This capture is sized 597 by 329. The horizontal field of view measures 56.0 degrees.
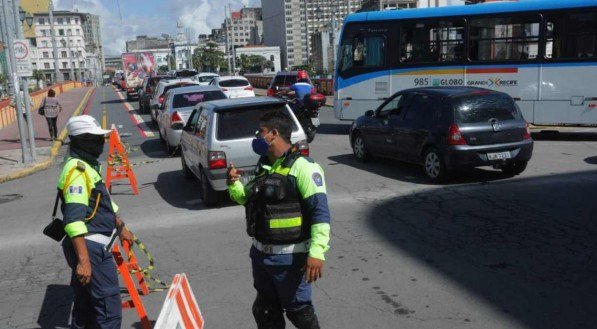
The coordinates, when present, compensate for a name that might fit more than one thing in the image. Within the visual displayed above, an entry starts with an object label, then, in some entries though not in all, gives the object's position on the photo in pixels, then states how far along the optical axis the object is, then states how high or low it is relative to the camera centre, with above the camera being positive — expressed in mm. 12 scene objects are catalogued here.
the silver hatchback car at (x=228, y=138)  8711 -1124
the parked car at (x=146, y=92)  29672 -1150
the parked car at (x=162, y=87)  22581 -721
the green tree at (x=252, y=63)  154000 +590
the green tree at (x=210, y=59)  122375 +1904
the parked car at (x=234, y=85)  26656 -947
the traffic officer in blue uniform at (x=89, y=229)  3625 -1040
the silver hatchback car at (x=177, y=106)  14641 -1012
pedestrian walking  19312 -1184
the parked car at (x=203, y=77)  37219 -636
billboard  46794 +481
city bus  14539 +22
